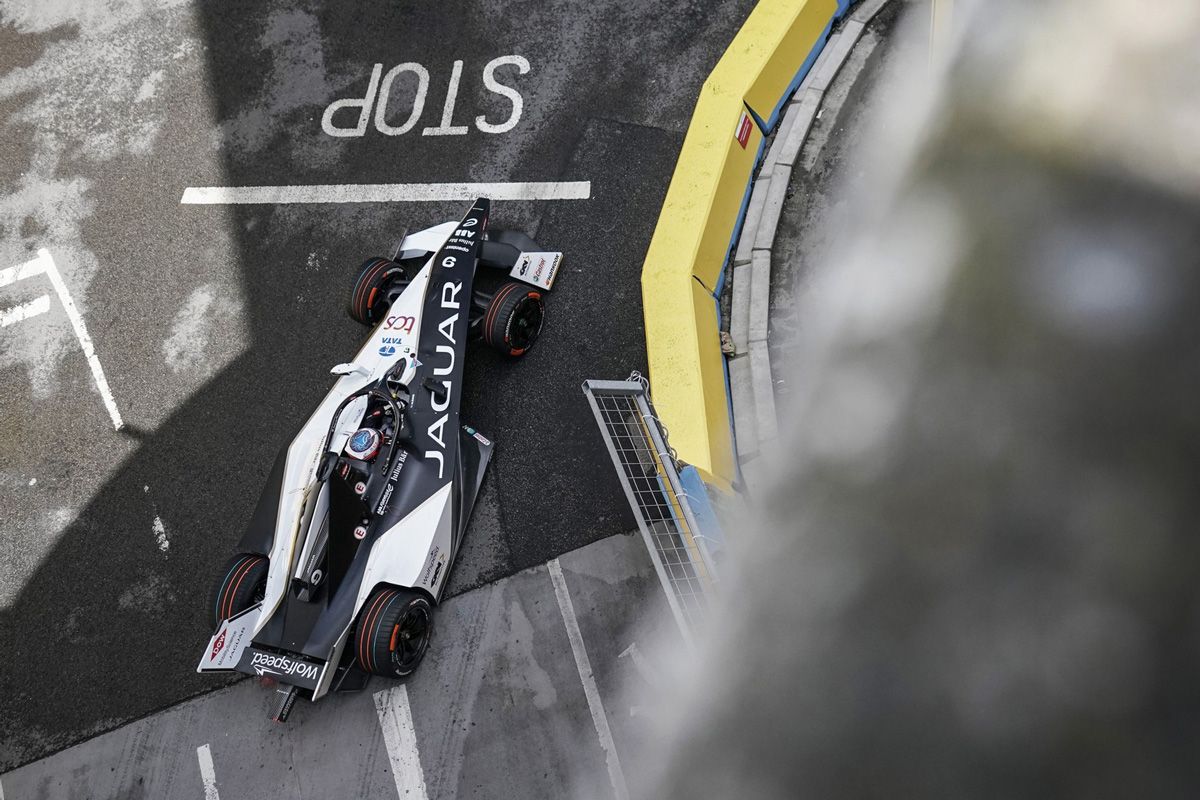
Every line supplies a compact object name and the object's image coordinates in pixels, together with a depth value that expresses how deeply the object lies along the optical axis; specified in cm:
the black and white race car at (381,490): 1405
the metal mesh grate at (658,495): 1165
